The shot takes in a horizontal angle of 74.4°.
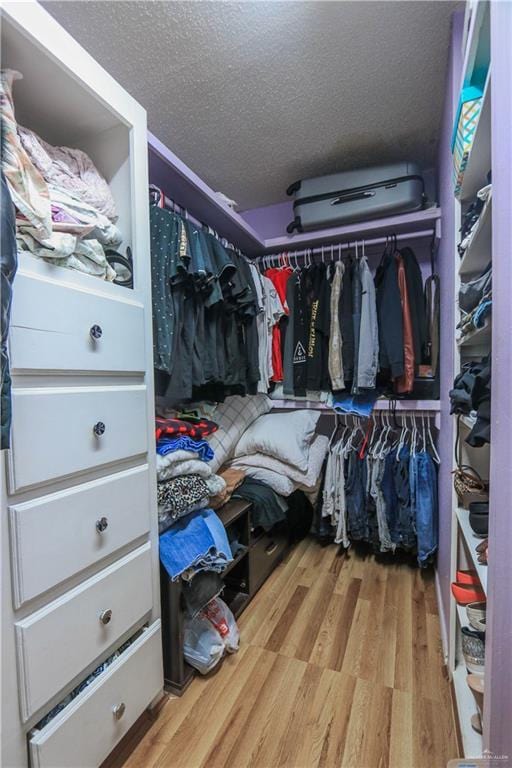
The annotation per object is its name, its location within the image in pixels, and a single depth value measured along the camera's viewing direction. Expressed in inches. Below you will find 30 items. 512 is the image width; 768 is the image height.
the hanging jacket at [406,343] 75.2
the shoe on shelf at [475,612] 38.4
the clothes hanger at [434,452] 75.3
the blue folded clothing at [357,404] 81.4
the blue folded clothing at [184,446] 50.1
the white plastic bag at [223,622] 52.6
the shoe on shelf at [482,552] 33.6
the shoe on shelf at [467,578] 43.2
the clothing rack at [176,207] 56.1
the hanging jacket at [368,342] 76.1
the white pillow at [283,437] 78.3
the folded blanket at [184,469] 48.0
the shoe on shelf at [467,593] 40.3
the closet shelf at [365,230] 73.6
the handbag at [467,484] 41.2
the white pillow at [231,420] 75.2
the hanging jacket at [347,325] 79.0
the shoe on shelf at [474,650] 37.5
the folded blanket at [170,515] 47.2
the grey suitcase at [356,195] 73.6
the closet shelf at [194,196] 52.5
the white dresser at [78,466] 28.8
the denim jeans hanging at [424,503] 71.7
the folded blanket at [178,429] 52.1
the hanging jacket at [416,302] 75.2
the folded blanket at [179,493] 47.6
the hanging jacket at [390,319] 74.2
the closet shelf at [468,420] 37.2
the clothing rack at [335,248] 79.0
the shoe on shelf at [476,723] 37.9
